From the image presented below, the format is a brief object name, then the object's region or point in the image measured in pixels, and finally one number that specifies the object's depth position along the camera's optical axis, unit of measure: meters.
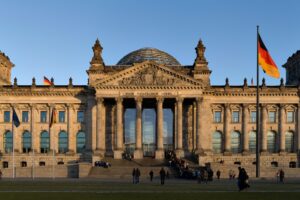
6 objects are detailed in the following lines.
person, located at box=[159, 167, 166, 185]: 50.10
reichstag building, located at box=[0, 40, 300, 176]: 94.19
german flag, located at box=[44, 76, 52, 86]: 98.44
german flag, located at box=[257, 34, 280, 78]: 55.47
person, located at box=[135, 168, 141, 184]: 54.80
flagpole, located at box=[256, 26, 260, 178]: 53.58
